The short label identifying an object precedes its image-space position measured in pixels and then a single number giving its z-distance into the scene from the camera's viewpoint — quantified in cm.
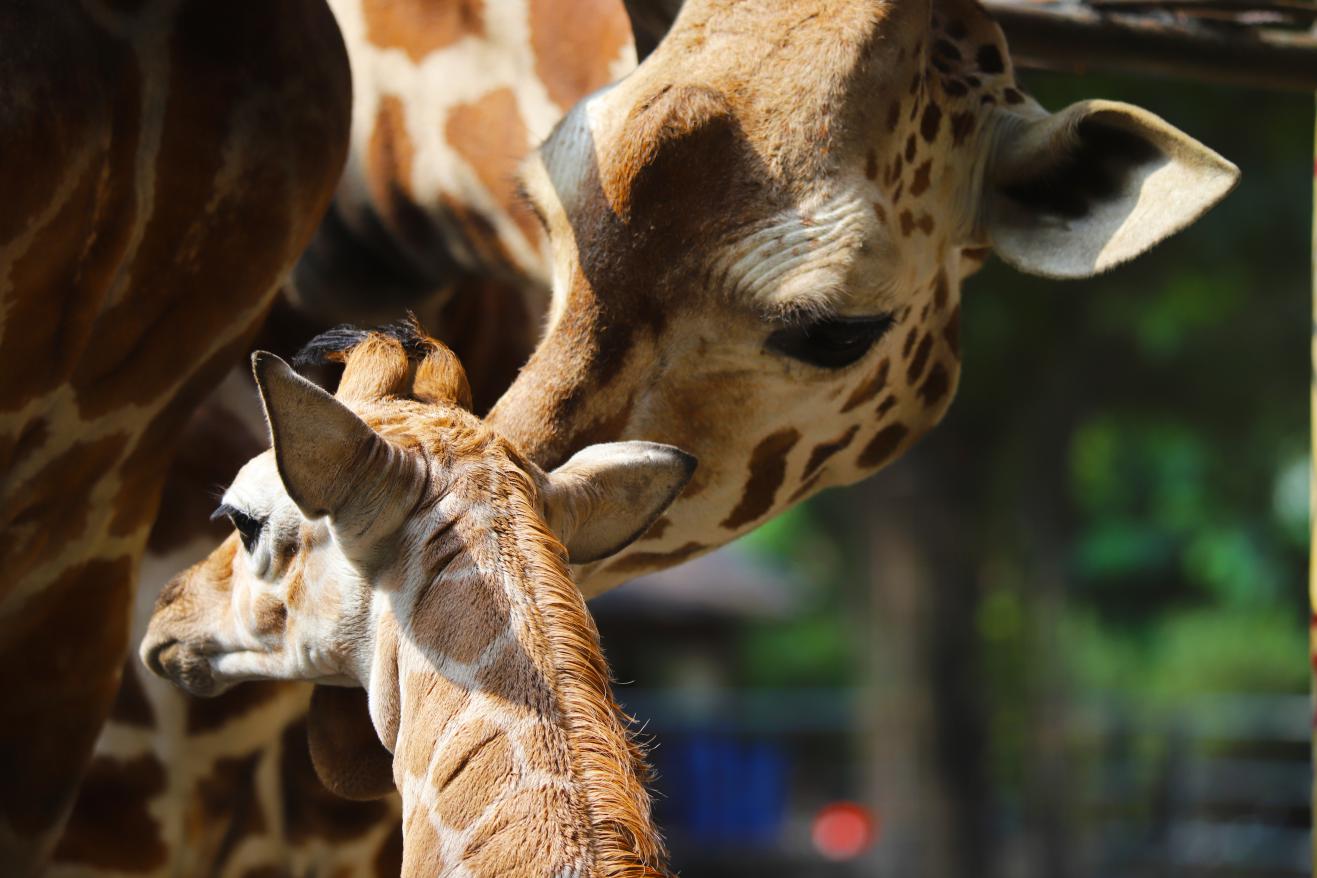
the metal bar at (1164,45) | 828
